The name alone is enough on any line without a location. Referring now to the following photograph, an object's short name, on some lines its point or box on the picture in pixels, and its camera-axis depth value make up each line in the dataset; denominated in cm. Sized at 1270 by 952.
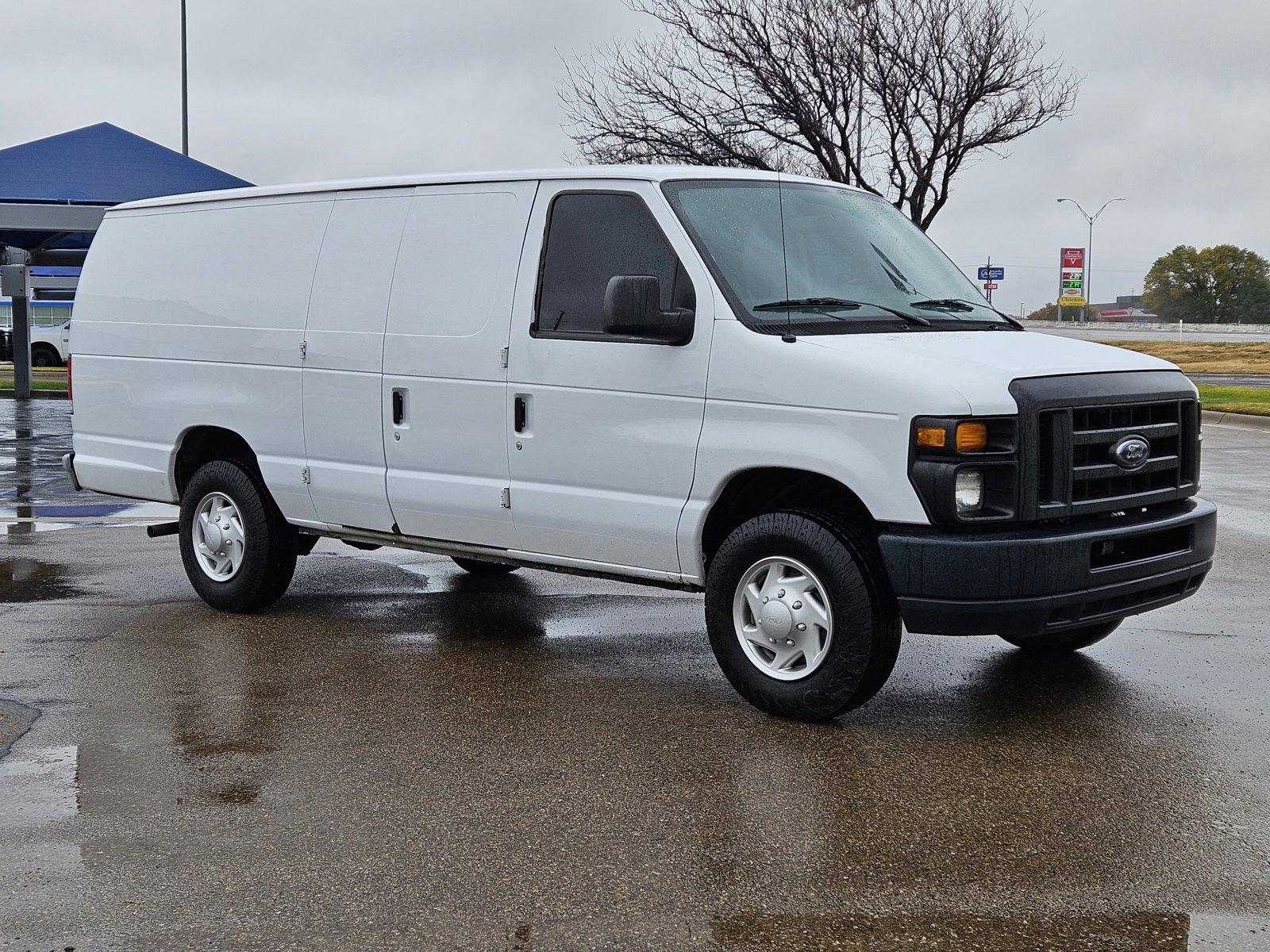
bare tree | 3281
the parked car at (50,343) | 3847
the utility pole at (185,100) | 4069
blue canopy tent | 3014
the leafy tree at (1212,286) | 11188
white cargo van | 545
